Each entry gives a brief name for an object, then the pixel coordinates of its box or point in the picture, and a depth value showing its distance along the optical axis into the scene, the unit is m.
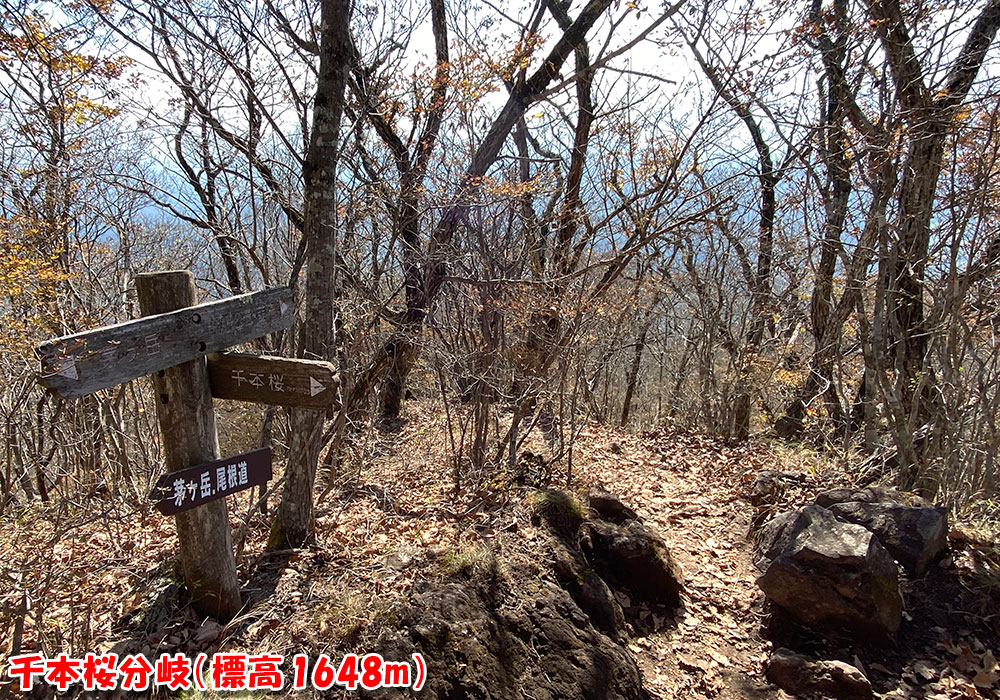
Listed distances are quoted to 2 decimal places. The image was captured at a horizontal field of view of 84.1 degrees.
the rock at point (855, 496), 4.78
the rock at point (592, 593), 3.94
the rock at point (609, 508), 4.85
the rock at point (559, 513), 4.48
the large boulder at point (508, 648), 3.12
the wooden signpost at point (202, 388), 2.63
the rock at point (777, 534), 4.38
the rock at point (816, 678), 3.37
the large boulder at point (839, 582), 3.71
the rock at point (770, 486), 5.53
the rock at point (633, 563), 4.39
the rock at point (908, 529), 4.17
